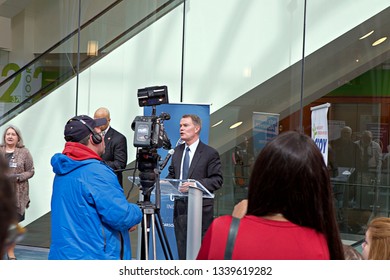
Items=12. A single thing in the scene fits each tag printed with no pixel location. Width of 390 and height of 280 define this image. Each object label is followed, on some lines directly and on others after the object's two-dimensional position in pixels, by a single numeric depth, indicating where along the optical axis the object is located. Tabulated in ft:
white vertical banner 16.88
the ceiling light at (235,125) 24.54
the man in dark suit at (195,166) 16.43
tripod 13.01
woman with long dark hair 5.52
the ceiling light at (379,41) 22.67
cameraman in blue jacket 10.10
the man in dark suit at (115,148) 20.99
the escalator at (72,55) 26.07
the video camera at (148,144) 13.10
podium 15.29
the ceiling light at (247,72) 24.45
